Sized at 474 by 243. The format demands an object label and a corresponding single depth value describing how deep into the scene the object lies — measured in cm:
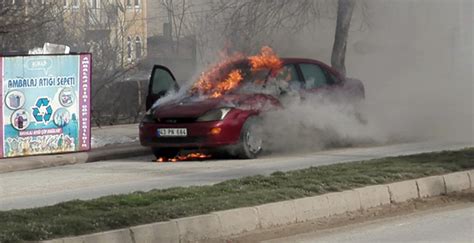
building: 3241
